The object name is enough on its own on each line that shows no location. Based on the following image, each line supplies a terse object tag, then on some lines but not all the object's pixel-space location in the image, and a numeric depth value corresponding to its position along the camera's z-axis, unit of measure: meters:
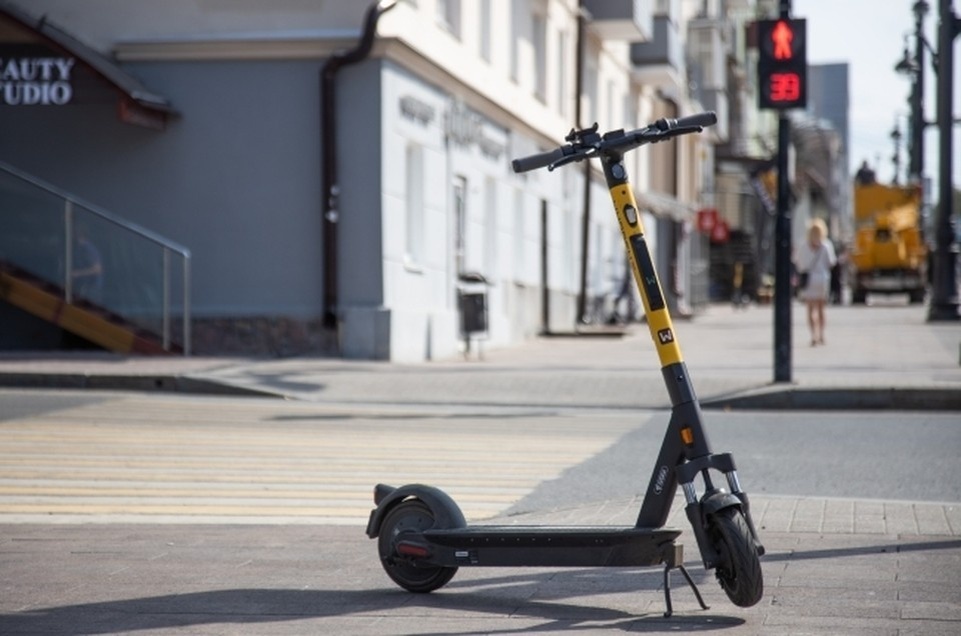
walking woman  25.09
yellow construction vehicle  55.78
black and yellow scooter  5.77
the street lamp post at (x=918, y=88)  37.06
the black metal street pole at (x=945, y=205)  29.69
